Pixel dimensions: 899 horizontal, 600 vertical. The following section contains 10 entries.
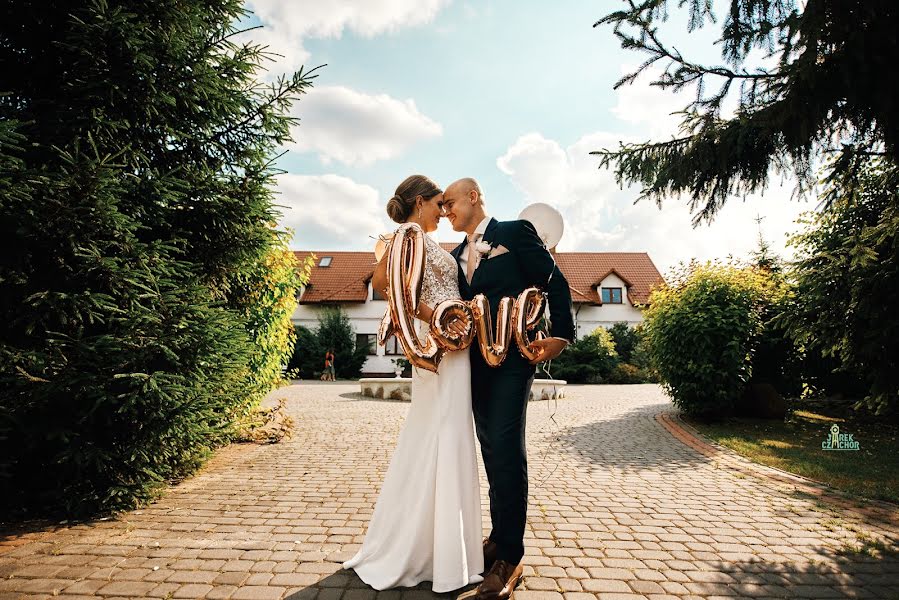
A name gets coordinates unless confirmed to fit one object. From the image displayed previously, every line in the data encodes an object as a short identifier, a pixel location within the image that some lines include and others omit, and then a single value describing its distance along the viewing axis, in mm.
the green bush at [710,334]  9156
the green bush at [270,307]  5969
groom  2801
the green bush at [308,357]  27281
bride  2781
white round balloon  3254
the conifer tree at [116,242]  3586
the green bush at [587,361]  25125
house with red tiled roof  32344
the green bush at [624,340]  27734
